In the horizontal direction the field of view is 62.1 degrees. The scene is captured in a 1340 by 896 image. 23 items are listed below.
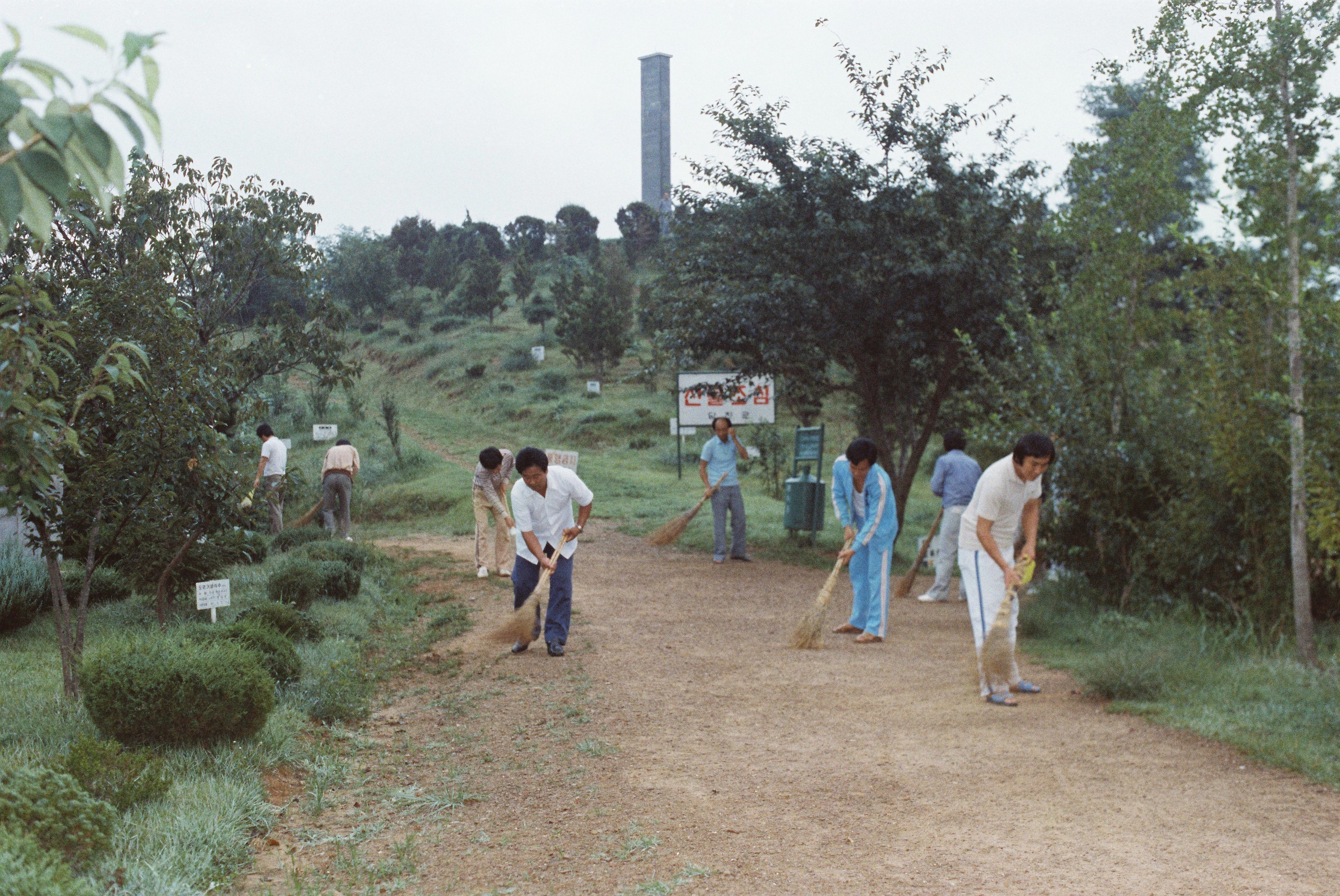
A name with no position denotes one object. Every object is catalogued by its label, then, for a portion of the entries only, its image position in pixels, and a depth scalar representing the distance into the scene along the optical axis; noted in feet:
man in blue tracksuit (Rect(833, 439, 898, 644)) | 31.09
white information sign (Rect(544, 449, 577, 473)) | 47.88
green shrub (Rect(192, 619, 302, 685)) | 23.59
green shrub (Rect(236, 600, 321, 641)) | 28.12
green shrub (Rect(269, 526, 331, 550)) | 49.14
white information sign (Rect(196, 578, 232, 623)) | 25.93
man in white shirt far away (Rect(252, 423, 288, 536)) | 48.49
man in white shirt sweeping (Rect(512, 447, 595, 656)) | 28.37
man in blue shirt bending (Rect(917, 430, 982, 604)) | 36.50
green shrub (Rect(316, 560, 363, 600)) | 36.83
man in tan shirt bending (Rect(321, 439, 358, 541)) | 51.70
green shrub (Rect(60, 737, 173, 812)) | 15.71
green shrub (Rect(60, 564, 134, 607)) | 35.60
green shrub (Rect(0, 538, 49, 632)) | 32.12
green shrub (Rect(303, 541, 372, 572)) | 42.09
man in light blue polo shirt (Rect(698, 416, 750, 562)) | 46.39
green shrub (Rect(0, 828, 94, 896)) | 10.77
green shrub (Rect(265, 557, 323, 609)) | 34.65
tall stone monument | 173.68
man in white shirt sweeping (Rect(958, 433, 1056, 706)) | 23.04
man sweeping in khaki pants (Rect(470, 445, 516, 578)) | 39.70
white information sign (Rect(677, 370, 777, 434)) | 54.60
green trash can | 52.06
